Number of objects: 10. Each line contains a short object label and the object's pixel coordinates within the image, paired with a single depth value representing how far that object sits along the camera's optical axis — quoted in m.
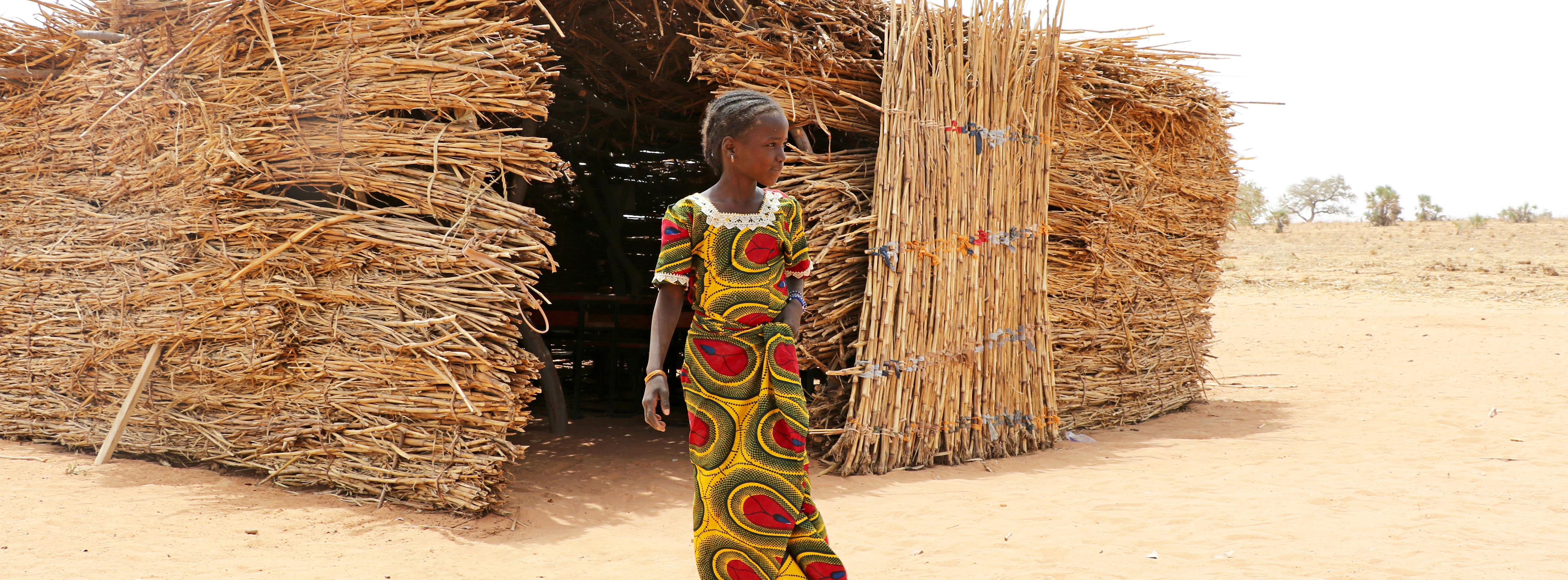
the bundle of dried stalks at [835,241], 4.72
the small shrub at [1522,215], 25.92
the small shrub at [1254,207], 26.67
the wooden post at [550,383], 5.02
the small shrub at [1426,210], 29.53
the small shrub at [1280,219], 25.72
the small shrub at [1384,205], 28.31
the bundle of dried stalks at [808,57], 4.45
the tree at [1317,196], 43.66
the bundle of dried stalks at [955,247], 4.65
